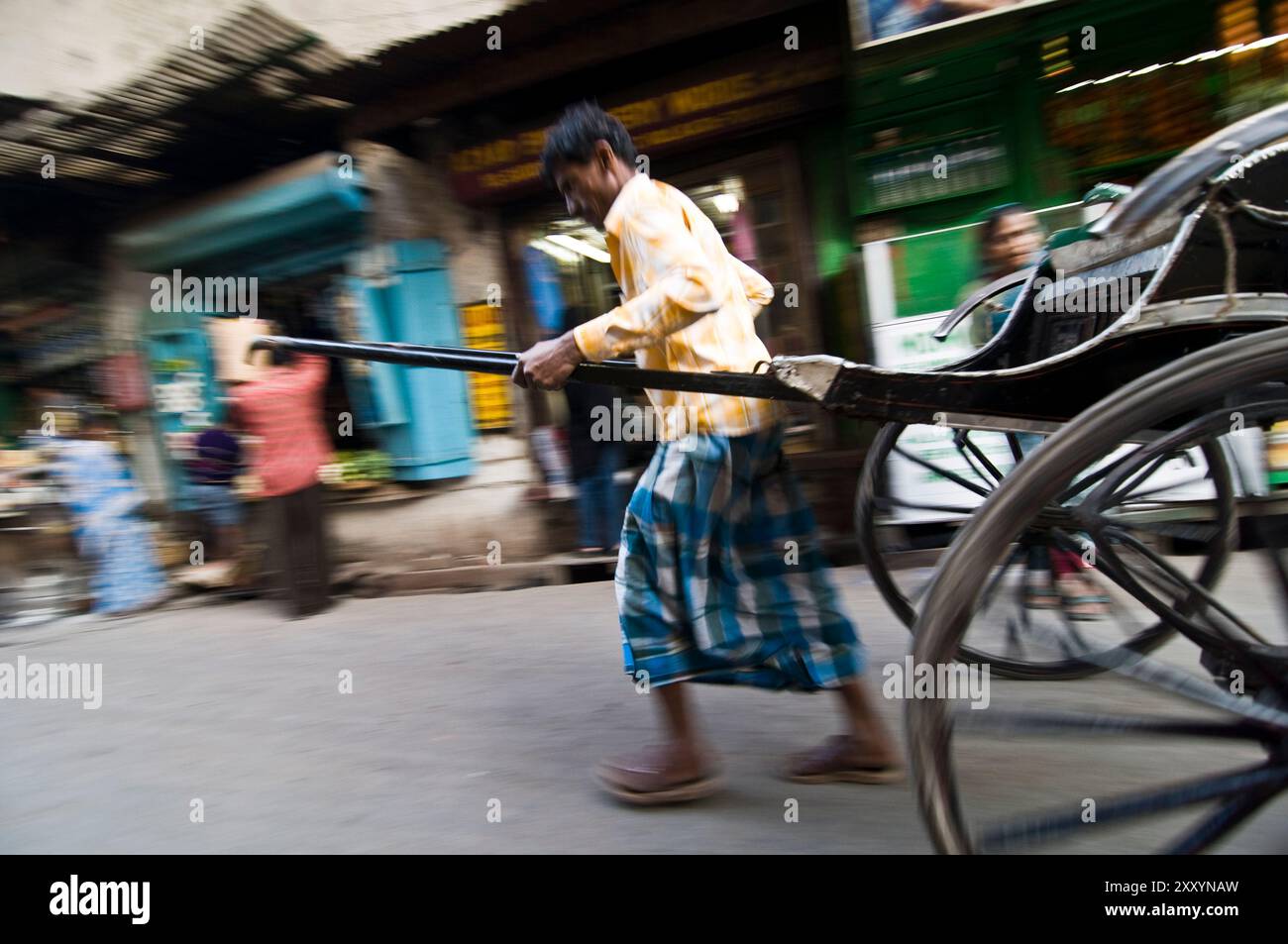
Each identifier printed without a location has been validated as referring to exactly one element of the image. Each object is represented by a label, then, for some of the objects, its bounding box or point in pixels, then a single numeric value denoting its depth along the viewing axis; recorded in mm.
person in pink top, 4805
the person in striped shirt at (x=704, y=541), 1844
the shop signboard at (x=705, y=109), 4922
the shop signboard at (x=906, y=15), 4352
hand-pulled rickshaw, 1241
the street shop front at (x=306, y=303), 5898
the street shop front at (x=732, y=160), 4988
